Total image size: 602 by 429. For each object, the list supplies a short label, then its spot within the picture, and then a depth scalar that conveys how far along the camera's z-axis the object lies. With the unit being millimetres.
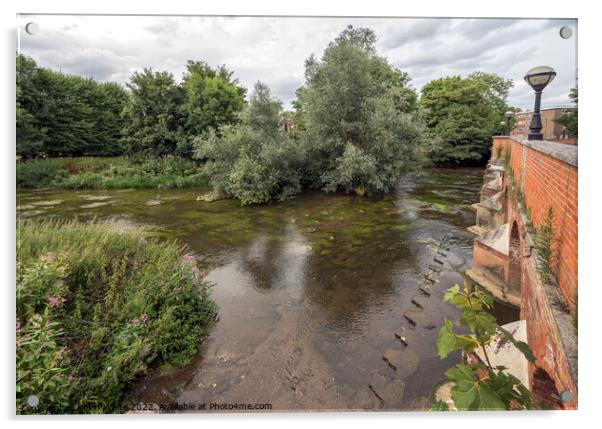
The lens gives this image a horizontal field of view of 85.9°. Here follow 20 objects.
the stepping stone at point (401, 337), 5105
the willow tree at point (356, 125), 14781
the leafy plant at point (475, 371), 2113
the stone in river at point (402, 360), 4412
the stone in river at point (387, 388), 3928
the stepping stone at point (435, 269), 7852
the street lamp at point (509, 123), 16350
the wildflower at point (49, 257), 3867
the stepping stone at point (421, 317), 5645
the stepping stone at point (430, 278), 7379
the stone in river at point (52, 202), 10181
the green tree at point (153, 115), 21375
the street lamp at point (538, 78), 3679
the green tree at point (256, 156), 15438
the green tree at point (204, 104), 21906
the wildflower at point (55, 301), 3488
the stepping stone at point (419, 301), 6262
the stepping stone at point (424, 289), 6749
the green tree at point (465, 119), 23516
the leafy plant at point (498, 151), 15995
